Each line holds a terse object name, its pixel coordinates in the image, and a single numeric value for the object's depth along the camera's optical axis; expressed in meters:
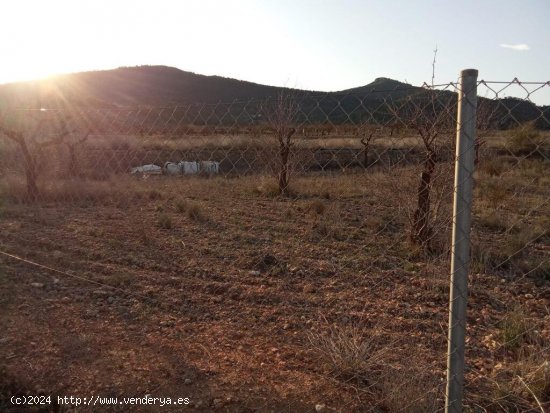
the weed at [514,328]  3.79
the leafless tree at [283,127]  11.59
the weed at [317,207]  9.91
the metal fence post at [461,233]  1.97
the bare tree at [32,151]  10.66
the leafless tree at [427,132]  5.97
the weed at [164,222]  8.49
